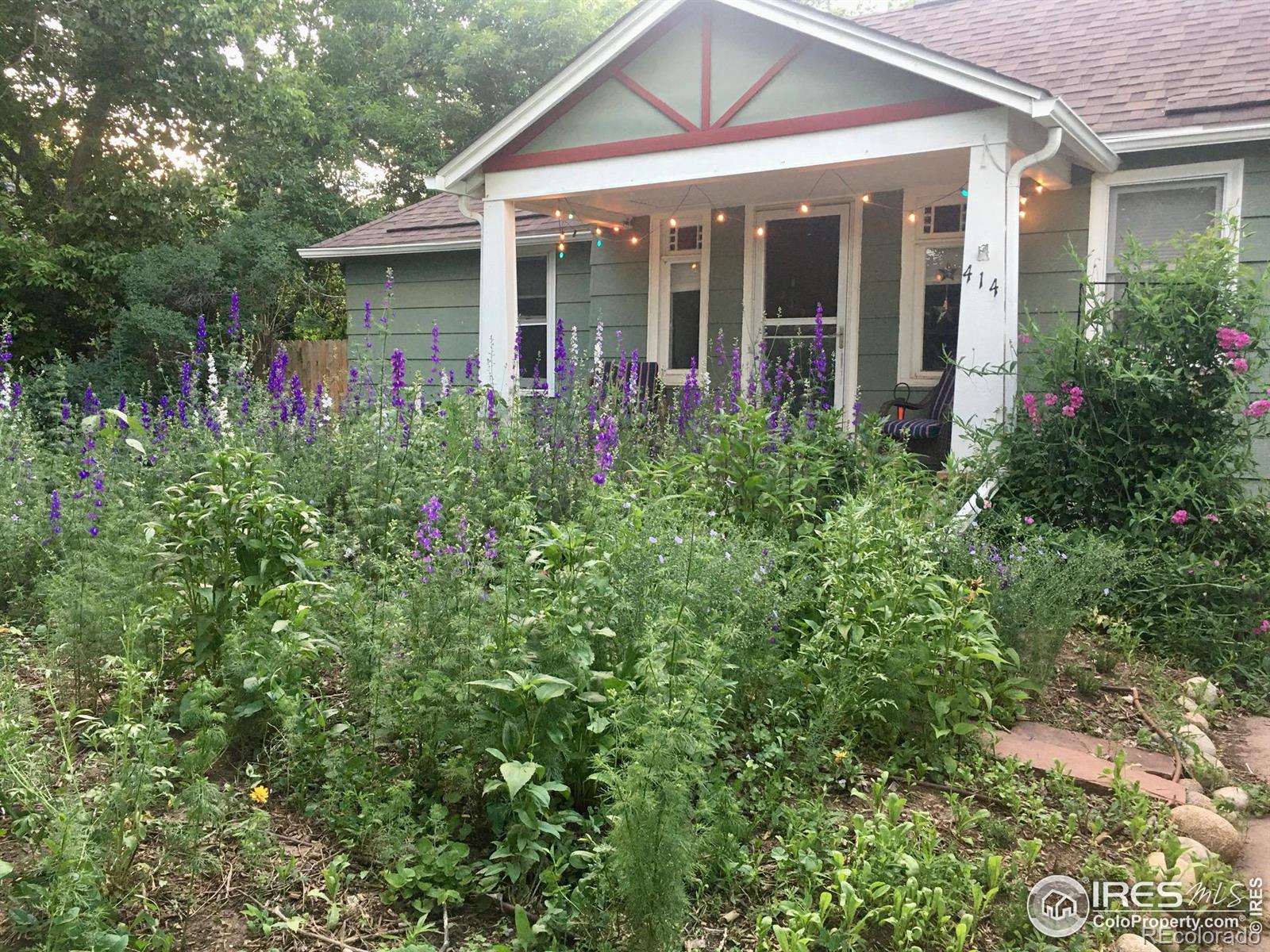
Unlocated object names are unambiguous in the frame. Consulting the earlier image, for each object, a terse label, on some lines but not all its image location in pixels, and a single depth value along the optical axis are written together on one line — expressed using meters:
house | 6.09
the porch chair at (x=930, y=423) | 7.28
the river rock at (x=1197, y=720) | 3.93
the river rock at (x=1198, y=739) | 3.66
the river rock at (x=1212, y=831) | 2.93
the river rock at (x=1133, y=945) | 2.41
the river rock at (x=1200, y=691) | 4.25
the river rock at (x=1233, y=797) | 3.24
